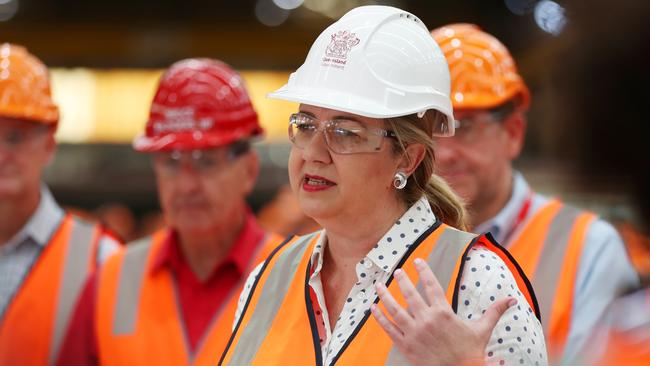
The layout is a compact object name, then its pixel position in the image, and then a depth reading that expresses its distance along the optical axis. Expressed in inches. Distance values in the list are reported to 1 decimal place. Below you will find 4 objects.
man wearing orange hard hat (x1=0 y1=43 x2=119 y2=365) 329.4
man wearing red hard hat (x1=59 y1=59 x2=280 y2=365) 306.0
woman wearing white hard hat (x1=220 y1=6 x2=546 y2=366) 182.1
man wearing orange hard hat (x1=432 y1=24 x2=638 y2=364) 281.5
